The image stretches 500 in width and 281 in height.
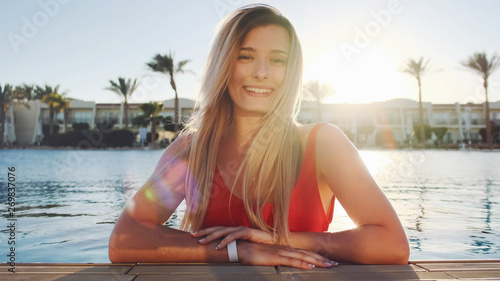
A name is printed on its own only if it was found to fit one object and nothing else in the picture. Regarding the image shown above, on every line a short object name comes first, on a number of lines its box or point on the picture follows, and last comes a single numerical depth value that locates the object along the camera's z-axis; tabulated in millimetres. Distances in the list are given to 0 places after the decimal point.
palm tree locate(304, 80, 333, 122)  44438
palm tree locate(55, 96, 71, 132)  42094
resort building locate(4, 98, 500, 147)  46531
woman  1564
